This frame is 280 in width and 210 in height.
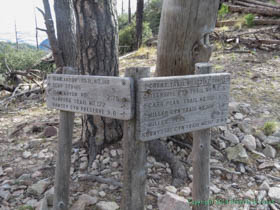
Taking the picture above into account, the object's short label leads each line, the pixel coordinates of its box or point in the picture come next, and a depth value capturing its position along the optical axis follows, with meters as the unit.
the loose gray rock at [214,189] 2.73
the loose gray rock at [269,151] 3.28
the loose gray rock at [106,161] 3.07
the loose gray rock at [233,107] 4.25
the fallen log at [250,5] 12.48
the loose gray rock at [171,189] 2.68
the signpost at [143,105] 1.63
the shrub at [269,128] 3.64
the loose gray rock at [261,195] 2.65
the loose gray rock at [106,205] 2.40
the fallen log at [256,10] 11.87
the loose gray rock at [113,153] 3.15
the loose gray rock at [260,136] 3.57
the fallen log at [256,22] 11.16
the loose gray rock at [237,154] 3.16
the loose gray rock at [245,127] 3.69
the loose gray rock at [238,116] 4.05
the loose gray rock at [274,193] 2.62
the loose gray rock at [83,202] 2.41
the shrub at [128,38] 13.49
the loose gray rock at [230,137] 3.47
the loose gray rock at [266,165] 3.08
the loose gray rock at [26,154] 3.39
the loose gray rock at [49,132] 3.91
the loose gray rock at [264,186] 2.76
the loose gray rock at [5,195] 2.61
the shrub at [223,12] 14.09
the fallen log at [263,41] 8.26
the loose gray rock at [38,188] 2.70
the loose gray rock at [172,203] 2.26
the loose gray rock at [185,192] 2.65
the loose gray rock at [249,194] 2.67
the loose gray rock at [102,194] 2.63
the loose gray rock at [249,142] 3.39
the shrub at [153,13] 21.64
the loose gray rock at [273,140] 3.44
